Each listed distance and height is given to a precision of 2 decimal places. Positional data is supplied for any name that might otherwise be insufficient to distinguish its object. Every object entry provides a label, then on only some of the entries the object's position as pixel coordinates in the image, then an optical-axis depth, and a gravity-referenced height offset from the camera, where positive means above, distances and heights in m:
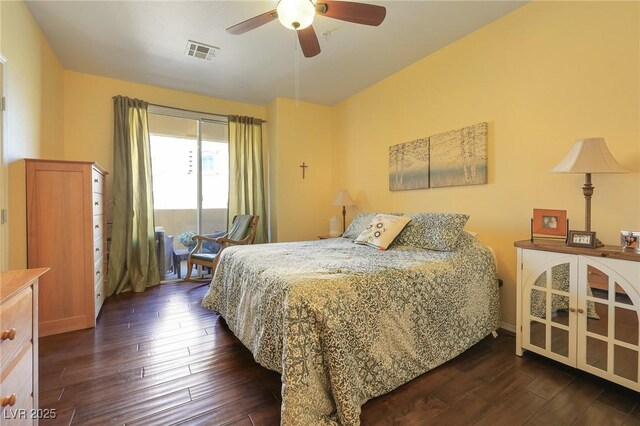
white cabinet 1.49 -0.59
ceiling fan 1.63 +1.20
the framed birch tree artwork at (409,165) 2.95 +0.49
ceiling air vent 2.69 +1.59
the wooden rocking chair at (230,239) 3.50 -0.38
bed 1.26 -0.59
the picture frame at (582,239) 1.66 -0.18
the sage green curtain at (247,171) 4.10 +0.57
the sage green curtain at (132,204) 3.34 +0.07
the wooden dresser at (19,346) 0.89 -0.48
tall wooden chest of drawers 2.21 -0.23
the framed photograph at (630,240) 1.54 -0.18
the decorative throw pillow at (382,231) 2.47 -0.20
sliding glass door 3.83 +0.45
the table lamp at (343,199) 3.86 +0.14
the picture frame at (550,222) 1.90 -0.09
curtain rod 3.71 +1.38
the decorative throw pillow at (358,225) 3.00 -0.17
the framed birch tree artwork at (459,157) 2.47 +0.49
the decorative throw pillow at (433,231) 2.23 -0.18
